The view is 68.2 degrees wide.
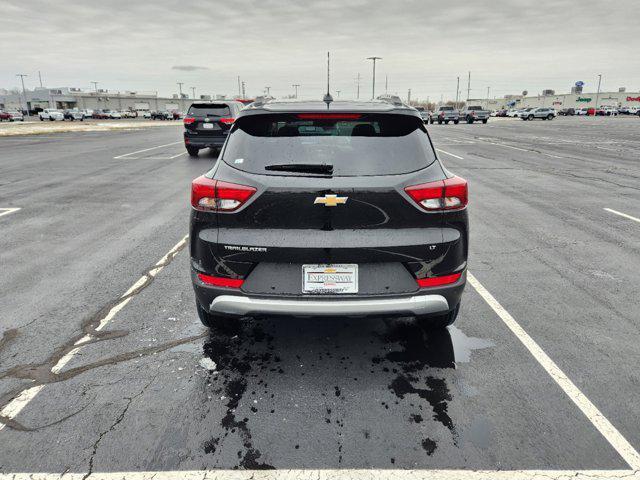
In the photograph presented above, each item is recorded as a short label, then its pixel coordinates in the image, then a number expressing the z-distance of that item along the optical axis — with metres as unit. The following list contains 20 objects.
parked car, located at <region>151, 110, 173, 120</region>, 88.00
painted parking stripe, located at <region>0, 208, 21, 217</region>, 8.40
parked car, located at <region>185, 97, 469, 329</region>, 3.04
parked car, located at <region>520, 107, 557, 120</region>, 70.12
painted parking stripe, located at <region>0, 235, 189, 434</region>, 2.91
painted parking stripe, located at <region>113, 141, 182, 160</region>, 18.06
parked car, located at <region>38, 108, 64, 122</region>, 70.94
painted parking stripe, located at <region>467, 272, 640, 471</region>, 2.56
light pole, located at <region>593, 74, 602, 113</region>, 135.16
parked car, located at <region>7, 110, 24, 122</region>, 68.94
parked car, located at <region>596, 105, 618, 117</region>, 99.10
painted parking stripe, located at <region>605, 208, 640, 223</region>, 7.98
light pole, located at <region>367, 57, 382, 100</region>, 73.19
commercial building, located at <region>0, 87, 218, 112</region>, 136.25
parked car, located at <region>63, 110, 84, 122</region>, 74.31
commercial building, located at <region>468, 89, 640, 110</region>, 133.62
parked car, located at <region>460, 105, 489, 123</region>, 56.41
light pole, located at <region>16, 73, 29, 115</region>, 130.88
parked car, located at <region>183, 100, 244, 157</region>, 17.41
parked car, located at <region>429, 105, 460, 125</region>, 53.78
